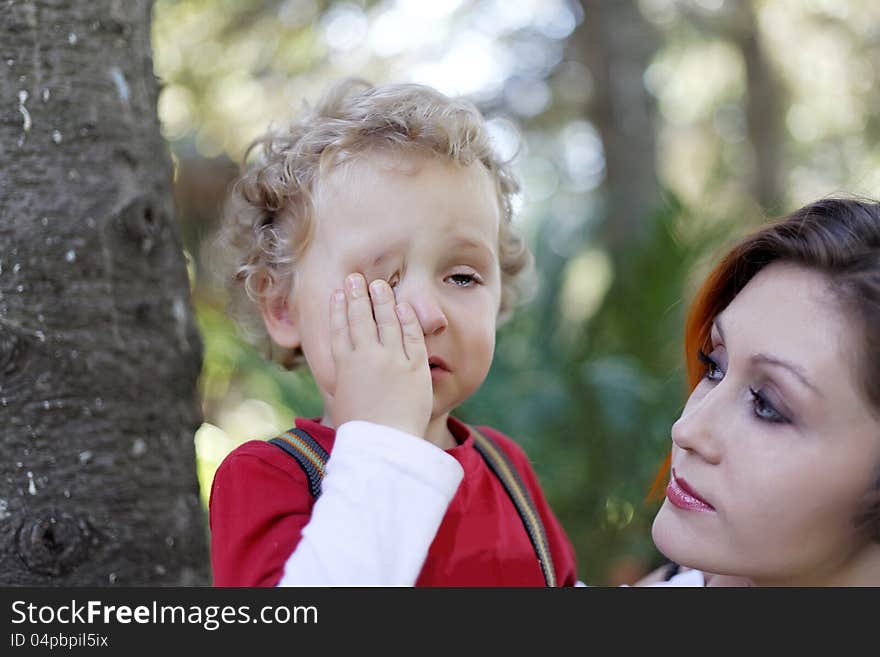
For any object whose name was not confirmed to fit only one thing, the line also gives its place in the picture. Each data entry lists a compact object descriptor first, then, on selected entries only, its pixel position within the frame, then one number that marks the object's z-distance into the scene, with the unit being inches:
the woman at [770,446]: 24.8
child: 27.4
